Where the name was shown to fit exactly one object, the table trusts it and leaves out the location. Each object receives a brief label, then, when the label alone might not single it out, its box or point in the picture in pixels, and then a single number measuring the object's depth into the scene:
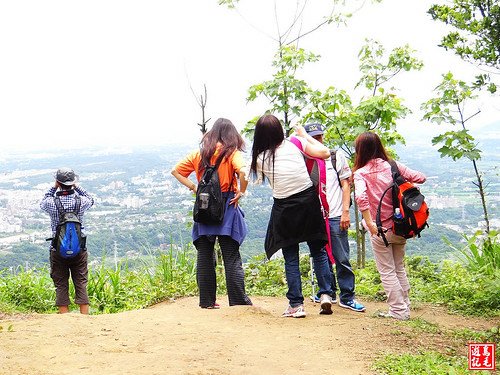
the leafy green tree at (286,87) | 7.77
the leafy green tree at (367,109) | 7.76
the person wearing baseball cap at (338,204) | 6.02
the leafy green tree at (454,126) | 7.41
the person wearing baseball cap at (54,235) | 6.41
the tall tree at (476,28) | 4.87
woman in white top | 5.46
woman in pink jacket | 5.55
